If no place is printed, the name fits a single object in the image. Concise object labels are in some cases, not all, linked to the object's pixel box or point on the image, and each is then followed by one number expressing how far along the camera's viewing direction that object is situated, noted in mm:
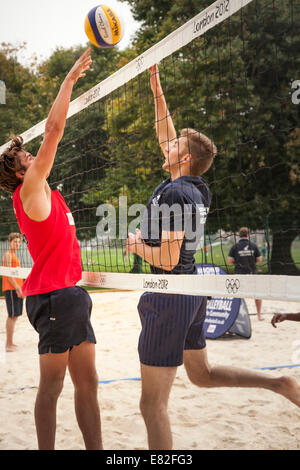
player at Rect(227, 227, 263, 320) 7778
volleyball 3368
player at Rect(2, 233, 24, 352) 6055
